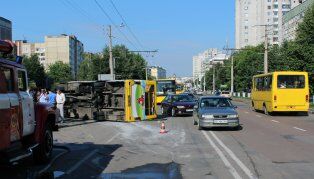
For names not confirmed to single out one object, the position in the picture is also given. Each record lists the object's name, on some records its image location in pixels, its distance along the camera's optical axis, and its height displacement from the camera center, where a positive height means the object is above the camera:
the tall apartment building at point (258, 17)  163.25 +22.10
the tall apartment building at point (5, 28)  71.69 +8.51
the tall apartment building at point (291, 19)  110.12 +16.03
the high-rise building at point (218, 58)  173.56 +9.53
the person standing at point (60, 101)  25.30 -0.77
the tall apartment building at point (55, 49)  178.62 +13.35
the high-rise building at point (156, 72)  194.19 +4.91
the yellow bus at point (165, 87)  55.75 -0.22
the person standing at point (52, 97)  24.77 -0.55
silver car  20.33 -1.18
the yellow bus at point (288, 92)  31.38 -0.47
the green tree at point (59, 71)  130.62 +3.83
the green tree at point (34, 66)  99.46 +3.99
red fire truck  9.07 -0.68
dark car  31.84 -1.22
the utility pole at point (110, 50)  52.82 +3.77
